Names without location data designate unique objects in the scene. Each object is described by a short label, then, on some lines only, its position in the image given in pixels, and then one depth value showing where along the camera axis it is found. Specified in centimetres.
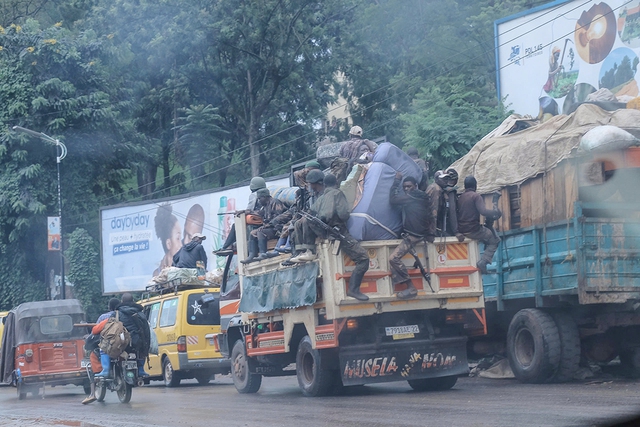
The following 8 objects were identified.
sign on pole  3164
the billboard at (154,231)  2858
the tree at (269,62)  3572
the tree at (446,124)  2138
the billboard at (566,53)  2228
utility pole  3127
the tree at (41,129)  3438
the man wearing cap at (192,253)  2016
